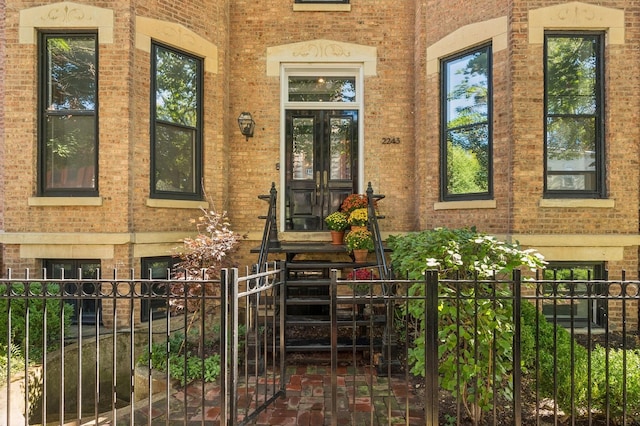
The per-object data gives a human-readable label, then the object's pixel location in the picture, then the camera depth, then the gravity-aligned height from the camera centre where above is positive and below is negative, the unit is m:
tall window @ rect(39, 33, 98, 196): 6.09 +1.56
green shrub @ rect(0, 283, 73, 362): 4.82 -1.41
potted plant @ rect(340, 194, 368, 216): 6.87 +0.16
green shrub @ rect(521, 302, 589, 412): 3.74 -1.55
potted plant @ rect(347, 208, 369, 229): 6.56 -0.11
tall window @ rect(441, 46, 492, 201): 6.45 +1.47
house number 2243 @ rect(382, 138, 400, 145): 7.57 +1.37
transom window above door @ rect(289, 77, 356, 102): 7.83 +2.46
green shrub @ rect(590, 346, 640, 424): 3.67 -1.68
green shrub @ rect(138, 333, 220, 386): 4.82 -1.97
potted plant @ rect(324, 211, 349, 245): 6.87 -0.23
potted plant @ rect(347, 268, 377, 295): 5.66 -0.92
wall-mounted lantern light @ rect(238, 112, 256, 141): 7.33 +1.67
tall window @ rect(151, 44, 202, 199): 6.52 +1.50
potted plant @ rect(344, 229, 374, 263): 6.20 -0.51
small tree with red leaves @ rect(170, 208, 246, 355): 5.64 -0.76
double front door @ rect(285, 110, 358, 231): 7.83 +0.88
